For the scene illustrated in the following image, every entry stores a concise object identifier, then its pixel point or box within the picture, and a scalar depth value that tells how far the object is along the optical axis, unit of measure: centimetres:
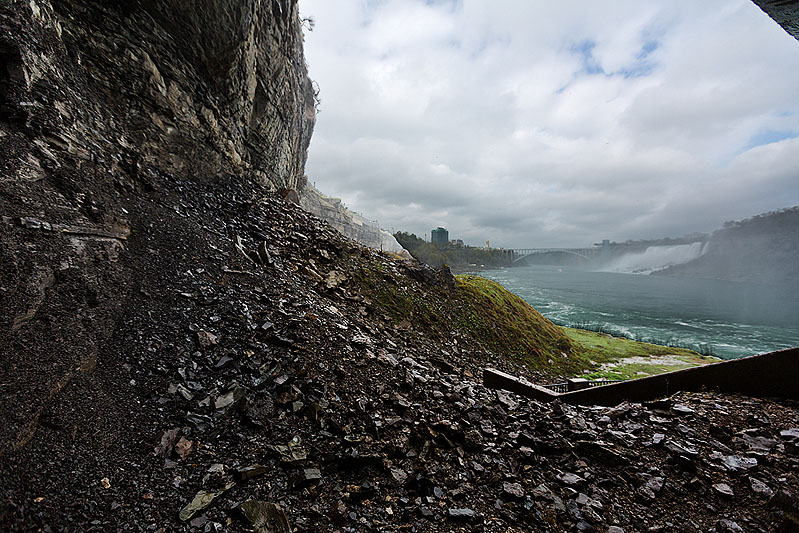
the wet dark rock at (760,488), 306
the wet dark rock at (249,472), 303
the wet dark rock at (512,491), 319
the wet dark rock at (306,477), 309
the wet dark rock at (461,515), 289
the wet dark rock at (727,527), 270
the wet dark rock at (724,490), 310
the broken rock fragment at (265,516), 263
